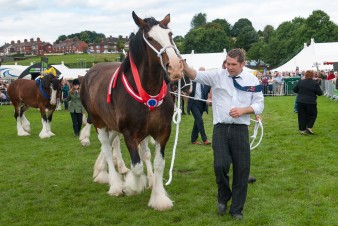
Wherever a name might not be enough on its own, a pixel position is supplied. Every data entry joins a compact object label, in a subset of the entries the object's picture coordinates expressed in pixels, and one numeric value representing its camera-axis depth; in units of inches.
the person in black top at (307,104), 478.6
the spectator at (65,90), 894.3
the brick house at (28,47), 6689.5
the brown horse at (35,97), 542.0
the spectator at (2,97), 1185.3
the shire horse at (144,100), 199.6
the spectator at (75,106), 528.7
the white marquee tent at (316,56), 1228.5
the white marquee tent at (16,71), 1395.2
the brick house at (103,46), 5964.6
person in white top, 195.3
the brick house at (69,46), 6053.2
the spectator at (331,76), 1012.9
